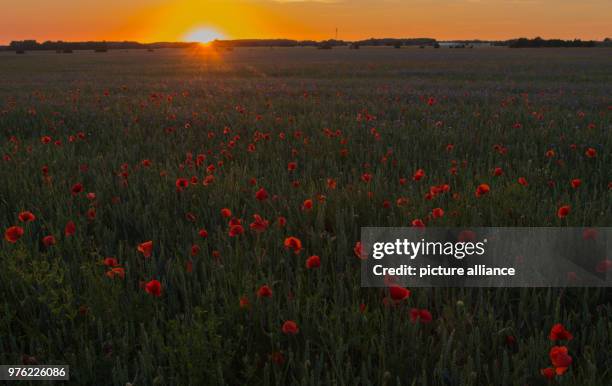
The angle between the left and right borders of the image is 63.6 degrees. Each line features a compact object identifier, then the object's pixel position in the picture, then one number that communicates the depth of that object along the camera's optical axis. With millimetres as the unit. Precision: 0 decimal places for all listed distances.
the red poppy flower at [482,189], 2667
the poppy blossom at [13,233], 2154
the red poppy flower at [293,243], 2117
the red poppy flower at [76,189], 3044
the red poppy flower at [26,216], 2386
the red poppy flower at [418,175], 3184
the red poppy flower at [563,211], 2406
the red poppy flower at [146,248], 2162
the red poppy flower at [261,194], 2732
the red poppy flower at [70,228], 2482
